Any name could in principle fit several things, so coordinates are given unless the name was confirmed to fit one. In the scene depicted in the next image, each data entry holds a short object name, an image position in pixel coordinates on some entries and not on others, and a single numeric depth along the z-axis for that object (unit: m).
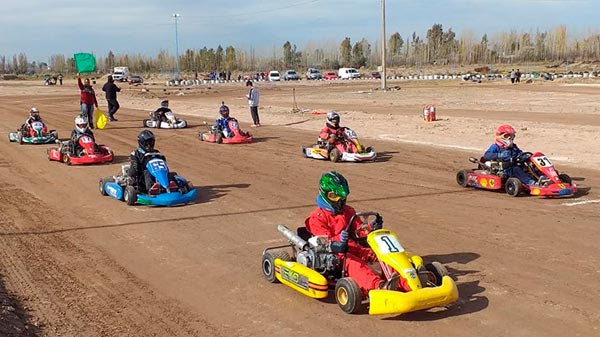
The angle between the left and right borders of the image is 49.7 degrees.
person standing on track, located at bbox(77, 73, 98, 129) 26.77
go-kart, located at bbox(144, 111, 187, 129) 28.31
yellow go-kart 6.29
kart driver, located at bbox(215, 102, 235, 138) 22.58
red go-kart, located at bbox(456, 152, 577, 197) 12.13
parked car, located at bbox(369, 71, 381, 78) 100.34
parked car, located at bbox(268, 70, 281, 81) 93.94
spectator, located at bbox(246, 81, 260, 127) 28.34
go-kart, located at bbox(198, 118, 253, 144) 22.44
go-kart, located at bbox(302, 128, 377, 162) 17.48
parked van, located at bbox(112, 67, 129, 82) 98.72
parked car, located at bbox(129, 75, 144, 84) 87.31
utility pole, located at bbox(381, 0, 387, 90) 51.89
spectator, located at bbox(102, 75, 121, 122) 31.11
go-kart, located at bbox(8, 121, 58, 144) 22.78
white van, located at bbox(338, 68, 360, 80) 95.63
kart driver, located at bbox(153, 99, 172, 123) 28.47
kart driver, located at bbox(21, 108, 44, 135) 22.92
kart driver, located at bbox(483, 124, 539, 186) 12.77
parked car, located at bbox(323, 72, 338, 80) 97.51
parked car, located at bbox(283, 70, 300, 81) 94.69
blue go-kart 12.17
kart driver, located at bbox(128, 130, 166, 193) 12.49
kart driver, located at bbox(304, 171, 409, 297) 6.87
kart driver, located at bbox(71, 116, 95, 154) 17.92
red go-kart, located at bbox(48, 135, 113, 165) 17.56
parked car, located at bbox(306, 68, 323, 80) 97.00
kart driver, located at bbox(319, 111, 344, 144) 17.88
